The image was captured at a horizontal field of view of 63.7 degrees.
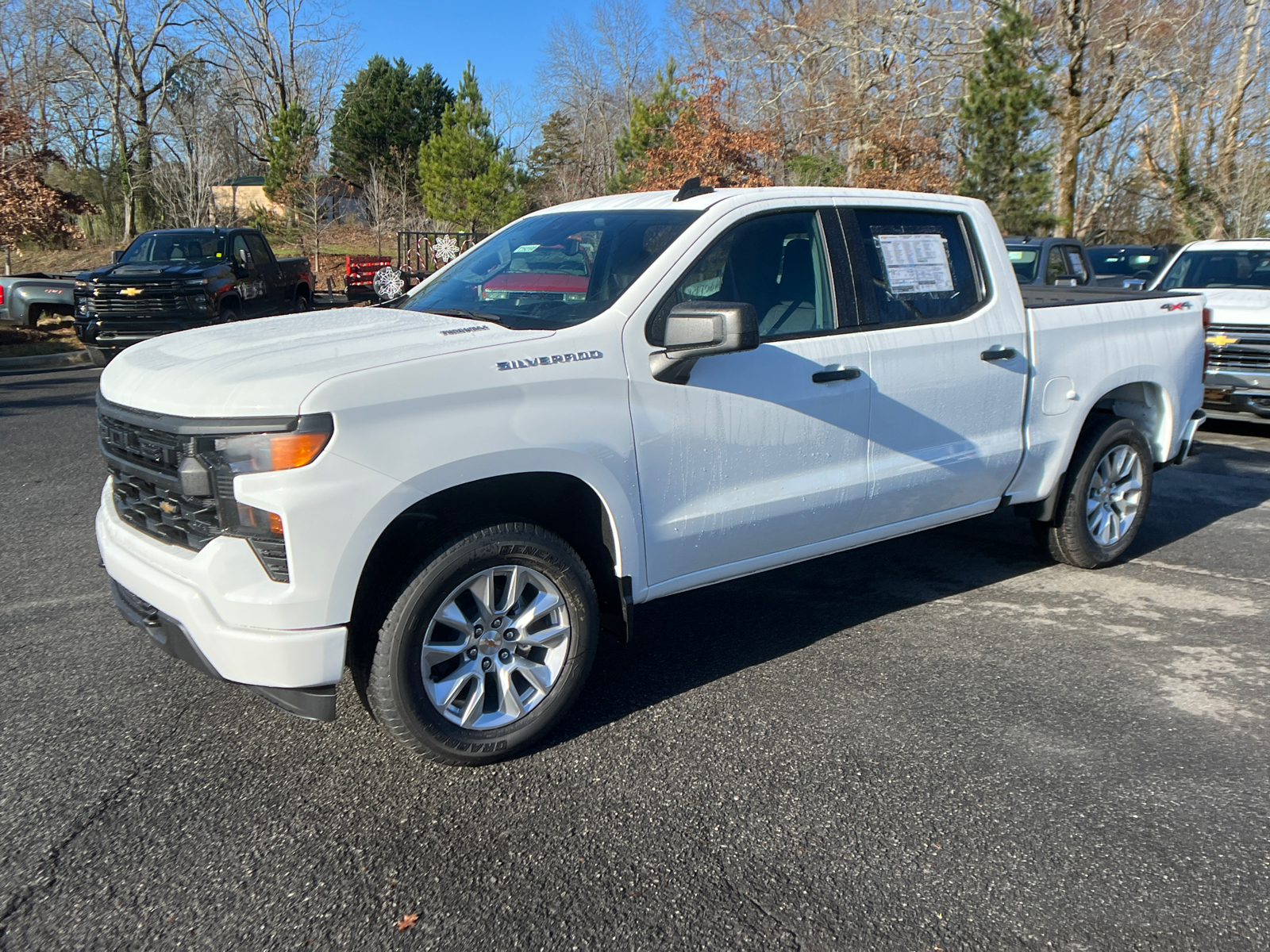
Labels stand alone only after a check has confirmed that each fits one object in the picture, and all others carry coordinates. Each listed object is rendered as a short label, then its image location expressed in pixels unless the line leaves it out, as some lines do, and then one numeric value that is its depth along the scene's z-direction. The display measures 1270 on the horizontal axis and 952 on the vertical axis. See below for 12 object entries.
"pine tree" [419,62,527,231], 31.20
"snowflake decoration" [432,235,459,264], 21.33
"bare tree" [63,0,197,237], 39.22
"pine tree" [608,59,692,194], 27.53
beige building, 40.47
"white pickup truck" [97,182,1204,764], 2.99
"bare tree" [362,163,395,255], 31.77
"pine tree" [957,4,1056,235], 20.17
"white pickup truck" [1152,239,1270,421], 9.02
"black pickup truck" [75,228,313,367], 13.55
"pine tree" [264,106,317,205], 32.56
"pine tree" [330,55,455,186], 41.56
